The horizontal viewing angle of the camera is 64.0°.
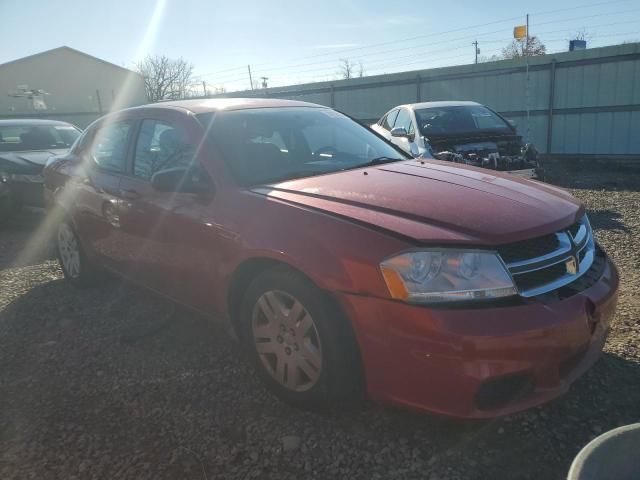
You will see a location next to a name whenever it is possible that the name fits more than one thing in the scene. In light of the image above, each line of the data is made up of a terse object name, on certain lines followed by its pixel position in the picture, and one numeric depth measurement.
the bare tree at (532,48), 44.28
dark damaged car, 7.37
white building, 34.41
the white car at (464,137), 7.39
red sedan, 2.09
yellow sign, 13.50
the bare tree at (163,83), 49.62
